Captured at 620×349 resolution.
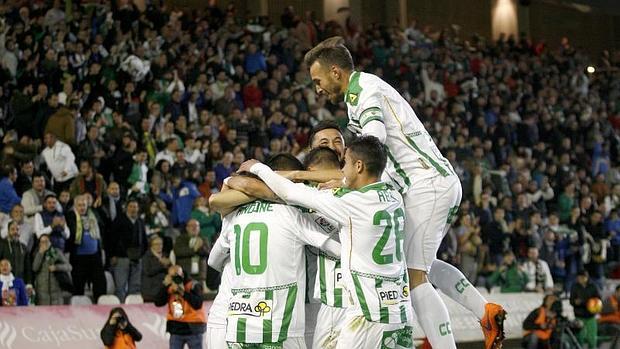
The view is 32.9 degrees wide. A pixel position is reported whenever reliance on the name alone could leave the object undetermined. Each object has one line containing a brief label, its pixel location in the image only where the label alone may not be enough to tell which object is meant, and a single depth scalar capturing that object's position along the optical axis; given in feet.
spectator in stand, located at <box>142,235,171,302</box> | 43.96
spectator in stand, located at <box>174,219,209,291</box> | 46.44
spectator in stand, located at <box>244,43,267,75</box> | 68.74
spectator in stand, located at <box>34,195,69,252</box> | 43.93
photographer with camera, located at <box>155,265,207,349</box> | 40.57
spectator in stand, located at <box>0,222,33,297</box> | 42.42
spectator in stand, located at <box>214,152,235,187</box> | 54.65
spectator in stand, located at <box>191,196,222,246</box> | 49.44
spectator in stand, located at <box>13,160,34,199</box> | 47.37
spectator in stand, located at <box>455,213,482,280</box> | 55.83
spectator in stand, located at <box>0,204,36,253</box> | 43.32
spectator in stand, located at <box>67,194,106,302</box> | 44.50
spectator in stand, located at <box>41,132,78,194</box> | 49.21
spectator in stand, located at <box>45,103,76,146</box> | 51.65
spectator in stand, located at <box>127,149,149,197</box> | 50.65
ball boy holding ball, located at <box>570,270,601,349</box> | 51.42
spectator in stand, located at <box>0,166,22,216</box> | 45.91
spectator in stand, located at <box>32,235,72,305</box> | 42.83
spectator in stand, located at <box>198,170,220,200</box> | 53.16
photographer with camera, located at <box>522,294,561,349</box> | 50.37
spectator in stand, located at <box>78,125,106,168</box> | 51.24
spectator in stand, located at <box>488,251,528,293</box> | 56.24
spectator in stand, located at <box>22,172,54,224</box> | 45.44
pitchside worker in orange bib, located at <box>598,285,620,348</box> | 52.19
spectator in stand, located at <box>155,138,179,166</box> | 53.18
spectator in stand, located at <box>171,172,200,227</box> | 50.80
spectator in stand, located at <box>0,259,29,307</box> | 41.04
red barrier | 40.45
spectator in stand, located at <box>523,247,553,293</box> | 57.41
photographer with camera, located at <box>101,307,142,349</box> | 40.06
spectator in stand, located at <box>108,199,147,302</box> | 45.32
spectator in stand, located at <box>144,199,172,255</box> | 48.37
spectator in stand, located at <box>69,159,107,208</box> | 47.93
